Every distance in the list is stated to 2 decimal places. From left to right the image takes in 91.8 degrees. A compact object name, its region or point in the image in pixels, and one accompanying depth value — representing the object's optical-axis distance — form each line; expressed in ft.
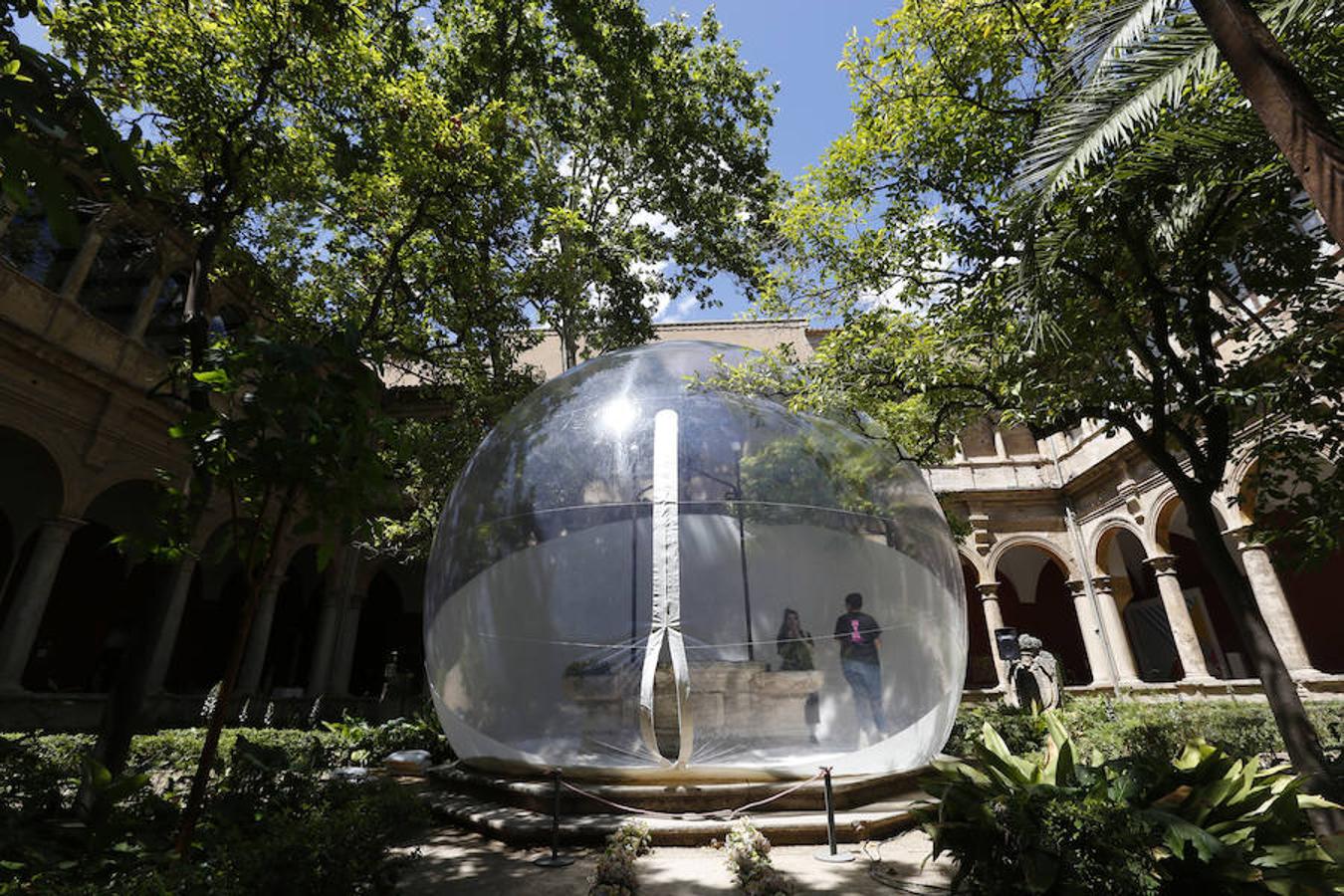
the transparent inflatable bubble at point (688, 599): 18.74
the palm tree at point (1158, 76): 11.08
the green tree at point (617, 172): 38.60
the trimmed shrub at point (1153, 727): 29.99
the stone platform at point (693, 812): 18.04
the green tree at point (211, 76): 22.50
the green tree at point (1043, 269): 17.58
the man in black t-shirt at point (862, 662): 19.43
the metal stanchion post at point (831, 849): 16.89
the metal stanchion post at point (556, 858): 16.83
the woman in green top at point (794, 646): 18.93
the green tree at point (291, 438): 10.78
